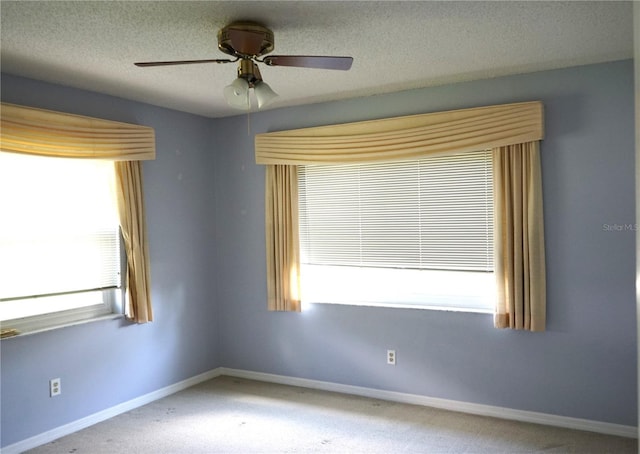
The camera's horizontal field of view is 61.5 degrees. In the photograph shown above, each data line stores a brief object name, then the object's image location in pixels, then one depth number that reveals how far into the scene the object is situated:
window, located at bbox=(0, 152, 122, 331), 3.50
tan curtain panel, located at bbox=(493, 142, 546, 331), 3.65
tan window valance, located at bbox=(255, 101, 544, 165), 3.70
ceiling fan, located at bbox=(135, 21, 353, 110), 2.62
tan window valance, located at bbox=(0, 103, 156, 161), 3.39
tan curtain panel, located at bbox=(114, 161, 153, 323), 4.13
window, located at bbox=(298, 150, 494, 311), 3.98
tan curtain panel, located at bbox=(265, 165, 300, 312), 4.65
